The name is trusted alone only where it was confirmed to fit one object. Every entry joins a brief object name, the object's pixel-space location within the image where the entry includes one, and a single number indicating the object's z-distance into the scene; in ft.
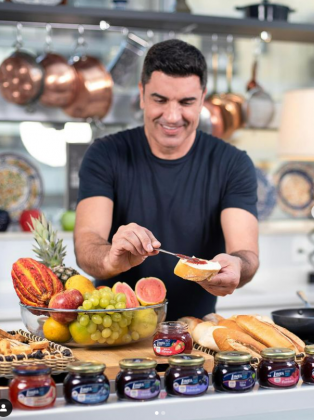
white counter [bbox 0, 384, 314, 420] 4.65
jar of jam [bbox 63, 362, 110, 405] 4.66
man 7.58
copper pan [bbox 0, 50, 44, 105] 11.88
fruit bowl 5.61
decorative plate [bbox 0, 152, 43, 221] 13.10
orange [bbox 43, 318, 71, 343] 5.71
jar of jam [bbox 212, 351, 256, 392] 4.99
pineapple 6.50
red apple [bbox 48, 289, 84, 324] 5.64
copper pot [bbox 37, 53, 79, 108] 12.18
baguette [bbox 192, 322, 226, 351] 5.86
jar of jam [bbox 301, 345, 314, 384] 5.28
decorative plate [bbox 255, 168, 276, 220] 14.42
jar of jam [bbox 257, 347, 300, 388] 5.10
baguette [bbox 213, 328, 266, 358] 5.61
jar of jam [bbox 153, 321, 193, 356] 5.53
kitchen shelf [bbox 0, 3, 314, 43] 11.77
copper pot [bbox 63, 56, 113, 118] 12.37
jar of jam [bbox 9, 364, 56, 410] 4.58
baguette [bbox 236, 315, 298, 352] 5.72
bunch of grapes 5.59
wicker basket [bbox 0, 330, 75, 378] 4.93
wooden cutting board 5.23
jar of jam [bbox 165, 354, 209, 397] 4.86
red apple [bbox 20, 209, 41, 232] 12.57
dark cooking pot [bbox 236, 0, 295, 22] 12.96
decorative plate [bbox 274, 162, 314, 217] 15.24
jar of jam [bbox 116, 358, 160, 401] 4.76
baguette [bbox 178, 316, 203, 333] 6.31
